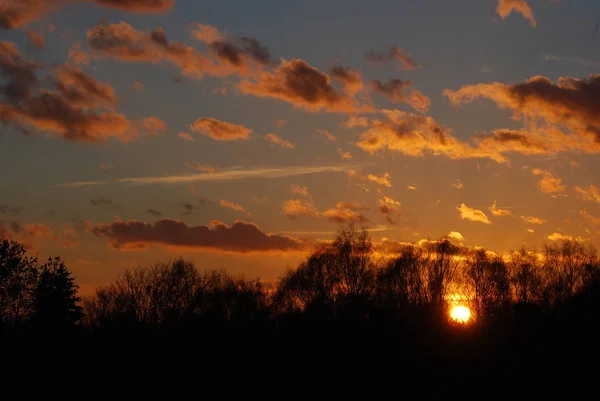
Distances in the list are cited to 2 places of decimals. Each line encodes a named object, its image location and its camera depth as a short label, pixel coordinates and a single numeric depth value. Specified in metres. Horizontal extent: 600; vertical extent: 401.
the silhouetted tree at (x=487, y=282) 106.25
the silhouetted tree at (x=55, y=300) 88.19
